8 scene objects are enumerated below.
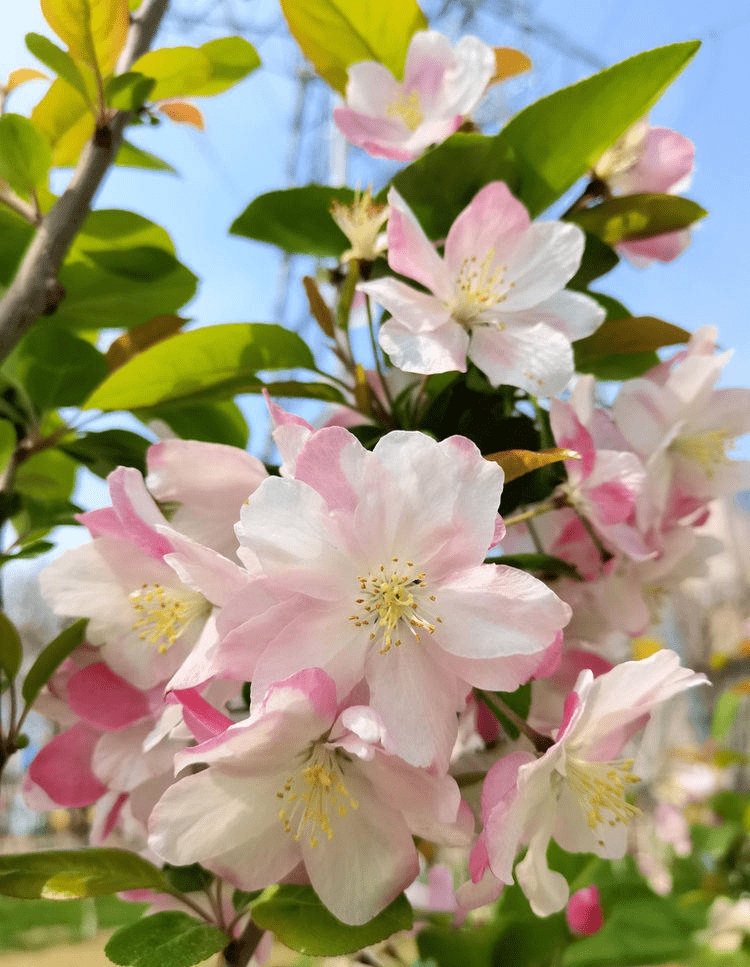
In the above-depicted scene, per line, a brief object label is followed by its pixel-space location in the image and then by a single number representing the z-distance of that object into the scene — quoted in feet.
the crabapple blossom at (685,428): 0.60
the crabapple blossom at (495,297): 0.51
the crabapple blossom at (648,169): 0.68
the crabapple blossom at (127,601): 0.52
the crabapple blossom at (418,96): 0.64
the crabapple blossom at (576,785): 0.43
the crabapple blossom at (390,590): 0.40
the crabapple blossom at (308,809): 0.41
